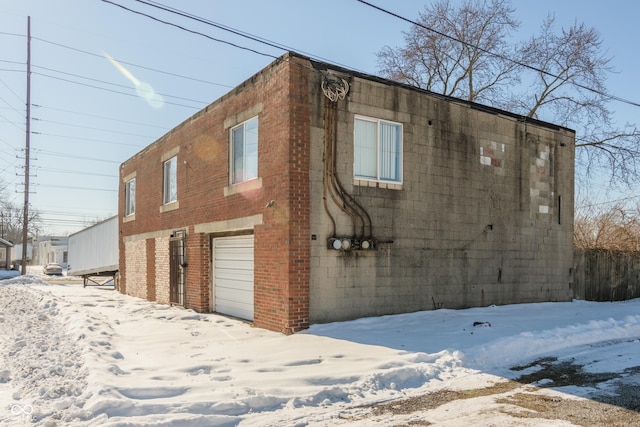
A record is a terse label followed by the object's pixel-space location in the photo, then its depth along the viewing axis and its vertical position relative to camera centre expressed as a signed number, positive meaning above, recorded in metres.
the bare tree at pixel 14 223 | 75.94 +1.25
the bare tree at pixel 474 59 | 24.17 +10.03
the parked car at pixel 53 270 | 51.09 -4.37
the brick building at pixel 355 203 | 9.53 +0.75
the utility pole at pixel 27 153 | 35.56 +5.99
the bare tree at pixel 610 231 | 18.91 +0.20
